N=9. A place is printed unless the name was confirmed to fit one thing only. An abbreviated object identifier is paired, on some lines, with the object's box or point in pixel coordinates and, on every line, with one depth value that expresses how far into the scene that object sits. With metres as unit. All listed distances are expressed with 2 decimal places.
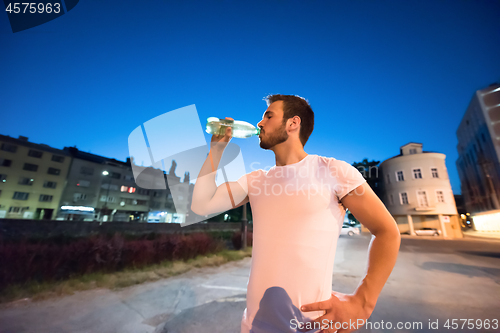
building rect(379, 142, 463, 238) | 18.47
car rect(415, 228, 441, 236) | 18.66
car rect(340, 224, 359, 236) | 17.90
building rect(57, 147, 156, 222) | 36.75
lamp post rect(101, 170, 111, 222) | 37.83
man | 0.79
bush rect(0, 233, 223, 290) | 4.29
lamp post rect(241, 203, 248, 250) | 10.41
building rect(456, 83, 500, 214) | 14.72
